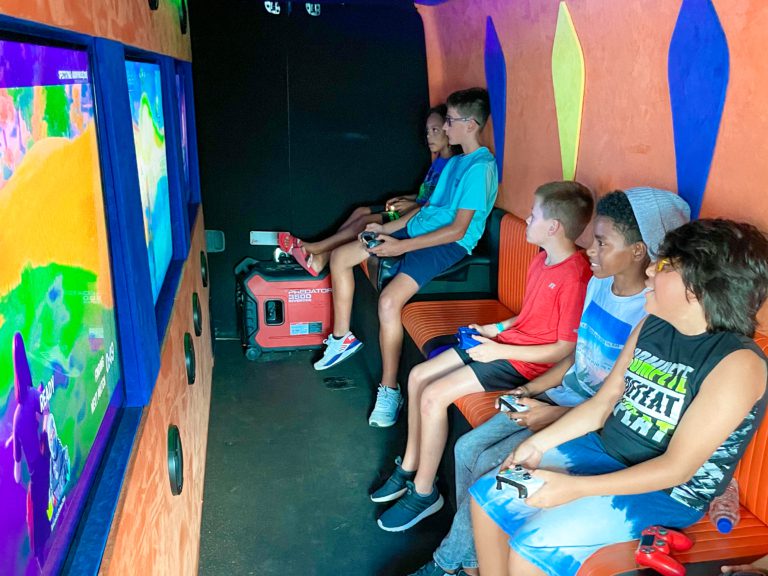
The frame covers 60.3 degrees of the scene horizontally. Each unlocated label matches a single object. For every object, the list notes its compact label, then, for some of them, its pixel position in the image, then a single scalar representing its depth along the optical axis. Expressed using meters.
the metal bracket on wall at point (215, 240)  4.65
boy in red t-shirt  2.69
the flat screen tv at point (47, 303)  0.85
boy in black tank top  1.76
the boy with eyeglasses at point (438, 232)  3.67
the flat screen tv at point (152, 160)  1.99
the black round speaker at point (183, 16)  3.47
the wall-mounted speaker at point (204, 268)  3.99
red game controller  1.70
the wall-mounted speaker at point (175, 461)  2.01
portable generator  4.45
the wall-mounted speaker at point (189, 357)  2.65
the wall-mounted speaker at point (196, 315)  3.14
